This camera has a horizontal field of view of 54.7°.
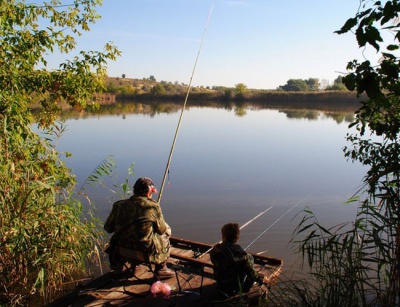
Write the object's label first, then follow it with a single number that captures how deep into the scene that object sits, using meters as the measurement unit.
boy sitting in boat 4.14
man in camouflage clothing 4.27
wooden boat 4.26
